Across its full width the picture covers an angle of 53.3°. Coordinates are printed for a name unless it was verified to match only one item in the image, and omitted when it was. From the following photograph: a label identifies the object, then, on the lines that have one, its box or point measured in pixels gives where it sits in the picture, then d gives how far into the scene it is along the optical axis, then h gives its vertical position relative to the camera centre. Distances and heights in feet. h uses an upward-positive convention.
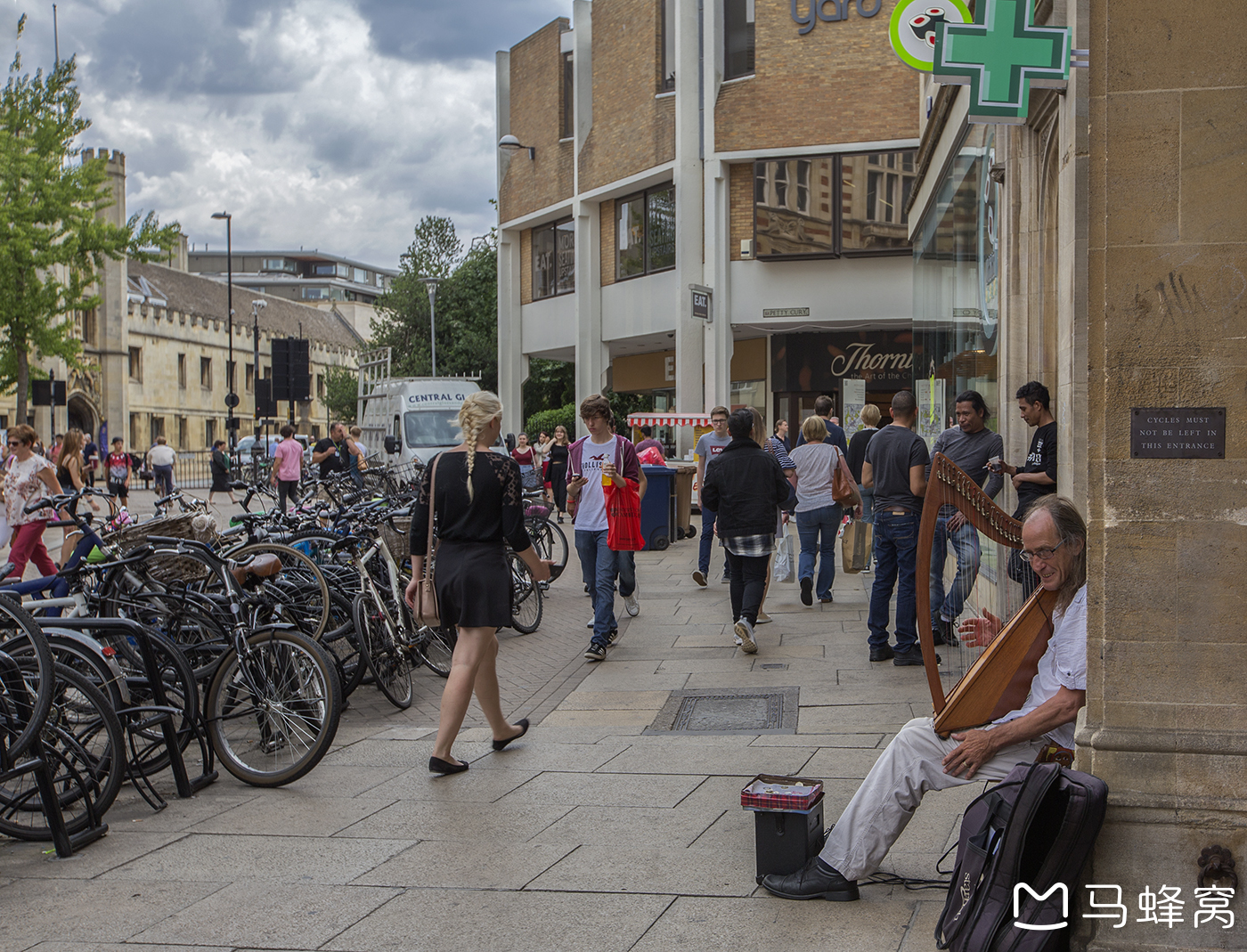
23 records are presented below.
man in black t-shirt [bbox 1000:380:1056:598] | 24.95 -0.43
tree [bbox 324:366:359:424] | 195.93 +6.82
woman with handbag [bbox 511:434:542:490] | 64.49 -1.25
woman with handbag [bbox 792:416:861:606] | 35.78 -1.74
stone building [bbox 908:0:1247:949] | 11.15 -0.32
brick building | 78.38 +16.12
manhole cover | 22.08 -5.23
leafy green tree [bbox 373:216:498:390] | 151.94 +15.16
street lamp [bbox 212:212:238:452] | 123.79 +2.02
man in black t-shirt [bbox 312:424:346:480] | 60.85 -0.97
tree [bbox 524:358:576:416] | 138.51 +5.77
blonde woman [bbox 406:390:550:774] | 19.31 -1.78
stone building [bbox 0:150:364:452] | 191.01 +14.06
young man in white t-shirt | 29.48 -1.35
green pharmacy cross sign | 21.30 +6.59
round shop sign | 36.04 +11.88
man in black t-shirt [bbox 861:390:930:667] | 27.58 -2.10
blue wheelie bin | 53.47 -3.56
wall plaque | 11.17 -0.03
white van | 79.00 +1.48
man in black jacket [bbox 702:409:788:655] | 29.07 -1.76
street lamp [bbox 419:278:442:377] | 126.72 +15.64
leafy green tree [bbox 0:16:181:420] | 89.61 +16.18
